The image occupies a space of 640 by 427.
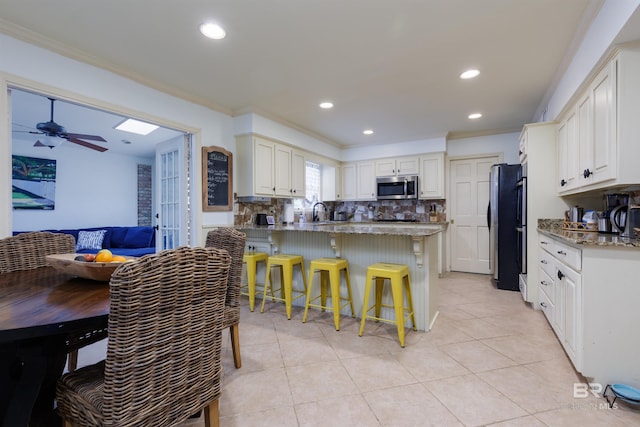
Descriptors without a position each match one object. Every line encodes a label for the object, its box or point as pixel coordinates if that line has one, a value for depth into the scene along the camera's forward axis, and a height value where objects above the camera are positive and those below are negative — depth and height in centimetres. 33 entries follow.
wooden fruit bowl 134 -26
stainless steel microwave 502 +50
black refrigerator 369 -14
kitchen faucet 558 -3
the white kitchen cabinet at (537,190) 310 +27
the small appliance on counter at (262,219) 390 -6
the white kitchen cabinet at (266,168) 372 +66
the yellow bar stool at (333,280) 262 -65
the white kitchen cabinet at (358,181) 557 +68
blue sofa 510 -45
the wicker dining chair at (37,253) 158 -24
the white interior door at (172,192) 338 +28
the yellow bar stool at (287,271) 288 -60
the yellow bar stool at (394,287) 228 -63
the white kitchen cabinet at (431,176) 487 +66
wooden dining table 92 -36
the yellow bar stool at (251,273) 317 -66
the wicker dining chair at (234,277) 196 -43
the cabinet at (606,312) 163 -58
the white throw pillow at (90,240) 484 -44
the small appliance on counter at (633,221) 197 -4
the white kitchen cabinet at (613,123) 174 +61
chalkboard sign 344 +45
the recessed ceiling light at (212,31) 204 +135
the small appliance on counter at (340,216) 588 -3
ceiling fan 339 +101
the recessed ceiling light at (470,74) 270 +136
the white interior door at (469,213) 483 +3
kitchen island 257 -37
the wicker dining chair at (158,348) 87 -46
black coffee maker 221 +8
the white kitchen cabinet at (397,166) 510 +89
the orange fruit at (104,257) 142 -21
